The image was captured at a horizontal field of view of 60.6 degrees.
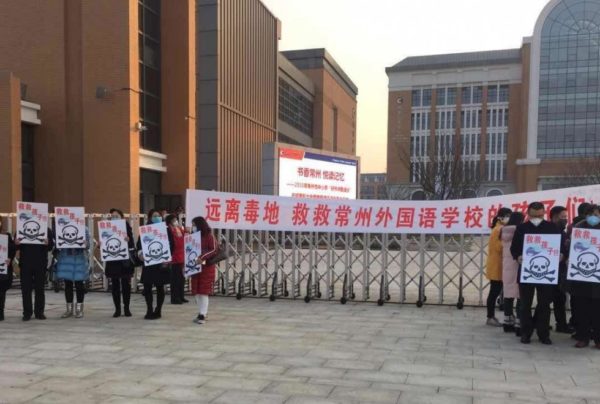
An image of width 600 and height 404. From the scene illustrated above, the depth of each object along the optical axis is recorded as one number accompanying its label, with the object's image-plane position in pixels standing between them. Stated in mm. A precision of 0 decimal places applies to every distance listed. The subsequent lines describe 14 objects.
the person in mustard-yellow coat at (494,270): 6641
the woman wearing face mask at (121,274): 7031
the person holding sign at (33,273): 6961
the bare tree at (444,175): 28172
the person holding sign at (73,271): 6977
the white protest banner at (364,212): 7719
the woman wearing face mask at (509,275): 6199
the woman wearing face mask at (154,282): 6945
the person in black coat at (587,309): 5535
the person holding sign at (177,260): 7565
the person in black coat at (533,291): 5695
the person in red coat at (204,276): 6734
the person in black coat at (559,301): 6258
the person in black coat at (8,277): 6902
